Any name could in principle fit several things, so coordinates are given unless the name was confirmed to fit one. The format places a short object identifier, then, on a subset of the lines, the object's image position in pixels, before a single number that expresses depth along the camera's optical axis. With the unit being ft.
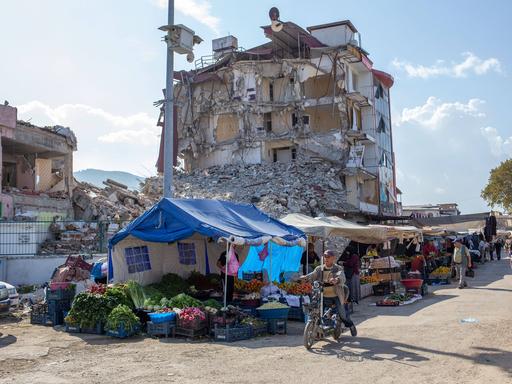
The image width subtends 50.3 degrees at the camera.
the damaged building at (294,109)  153.79
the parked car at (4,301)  40.11
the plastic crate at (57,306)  40.06
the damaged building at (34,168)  78.59
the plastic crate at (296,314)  41.32
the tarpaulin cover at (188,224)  38.04
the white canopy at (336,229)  51.62
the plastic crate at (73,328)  36.32
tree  183.42
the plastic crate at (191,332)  33.44
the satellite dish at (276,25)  157.28
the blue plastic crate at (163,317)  33.68
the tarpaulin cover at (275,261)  53.36
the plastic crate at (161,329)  33.68
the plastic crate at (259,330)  34.42
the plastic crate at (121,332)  33.96
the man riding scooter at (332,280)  32.04
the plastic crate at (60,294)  40.06
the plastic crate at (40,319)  40.34
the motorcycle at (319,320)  29.95
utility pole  45.52
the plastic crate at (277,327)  35.55
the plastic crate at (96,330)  35.68
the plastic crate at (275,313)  35.81
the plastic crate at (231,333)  32.56
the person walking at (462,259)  63.26
